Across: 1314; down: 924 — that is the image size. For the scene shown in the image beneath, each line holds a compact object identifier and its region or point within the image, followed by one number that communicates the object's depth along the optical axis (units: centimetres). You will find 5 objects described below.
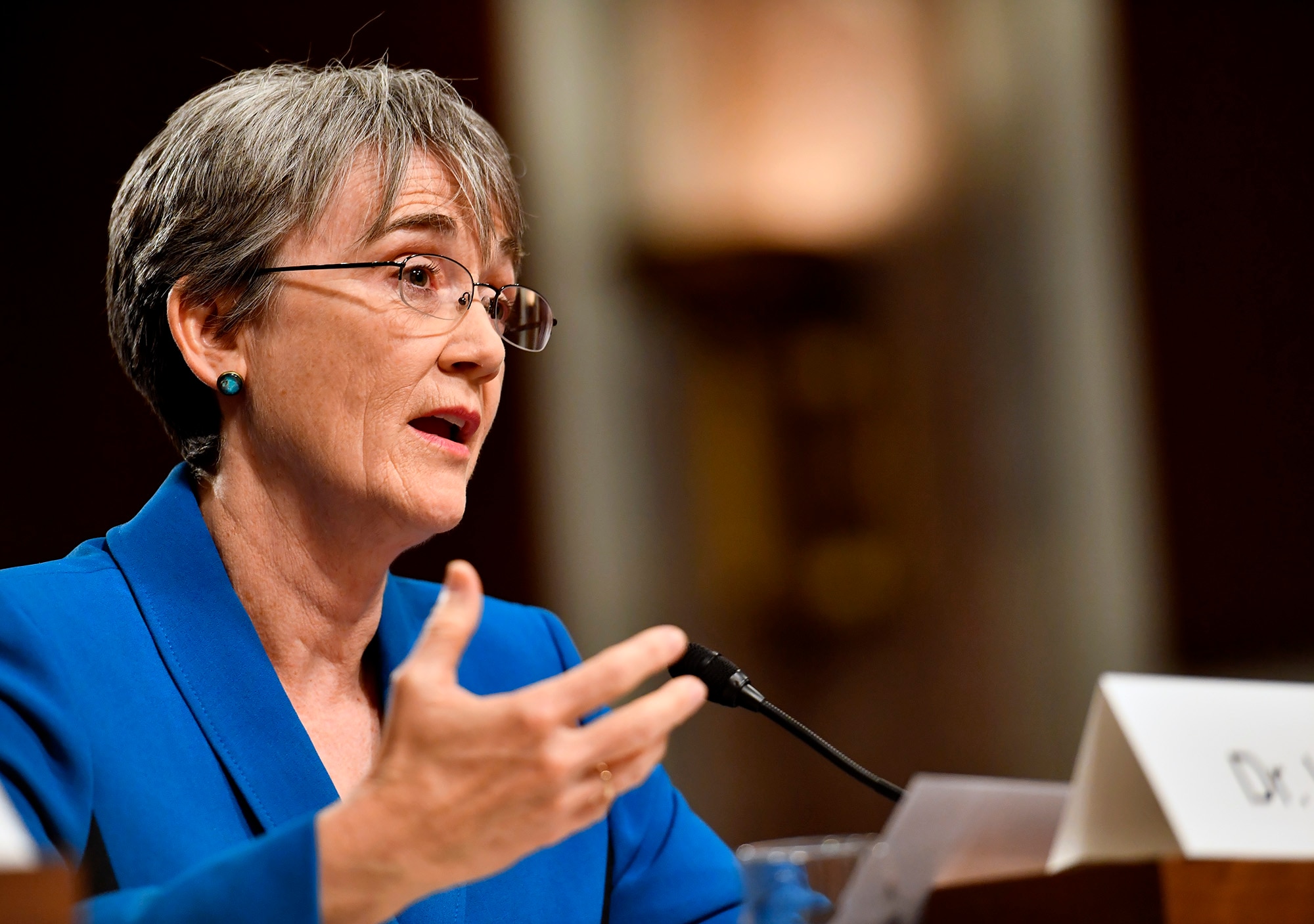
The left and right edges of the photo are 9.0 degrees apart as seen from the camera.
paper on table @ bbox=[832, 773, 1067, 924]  365
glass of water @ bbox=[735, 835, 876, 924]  364
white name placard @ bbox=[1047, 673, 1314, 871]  364
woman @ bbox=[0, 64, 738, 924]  374
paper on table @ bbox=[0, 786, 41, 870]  308
